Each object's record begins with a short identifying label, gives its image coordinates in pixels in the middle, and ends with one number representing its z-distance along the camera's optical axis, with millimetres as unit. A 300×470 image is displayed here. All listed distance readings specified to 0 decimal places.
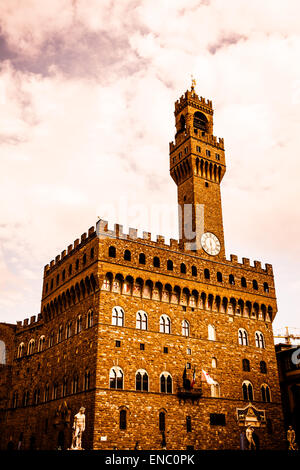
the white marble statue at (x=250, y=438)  40531
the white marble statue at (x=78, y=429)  32375
